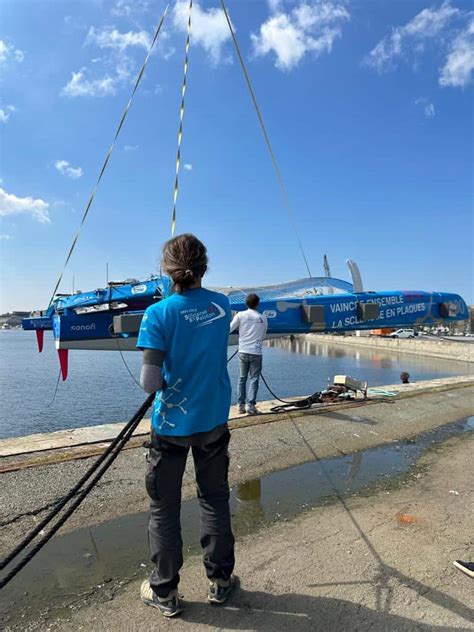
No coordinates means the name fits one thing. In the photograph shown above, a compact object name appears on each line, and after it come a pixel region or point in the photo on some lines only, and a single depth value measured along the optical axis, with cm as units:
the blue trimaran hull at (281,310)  688
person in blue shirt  249
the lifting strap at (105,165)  556
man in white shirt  712
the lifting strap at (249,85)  537
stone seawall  4741
